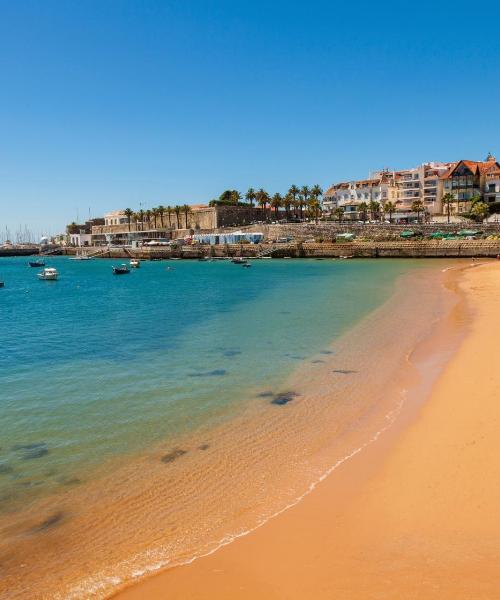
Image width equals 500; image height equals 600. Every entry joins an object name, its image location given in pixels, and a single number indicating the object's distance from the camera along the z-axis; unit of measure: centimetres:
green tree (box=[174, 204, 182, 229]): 13838
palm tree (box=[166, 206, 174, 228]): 14412
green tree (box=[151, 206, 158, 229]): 14842
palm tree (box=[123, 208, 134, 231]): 15248
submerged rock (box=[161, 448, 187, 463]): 1109
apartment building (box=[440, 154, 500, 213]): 10756
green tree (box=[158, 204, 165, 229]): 14712
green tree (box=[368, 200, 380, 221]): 11893
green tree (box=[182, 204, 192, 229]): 13846
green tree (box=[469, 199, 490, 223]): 10131
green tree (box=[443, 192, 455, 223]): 10594
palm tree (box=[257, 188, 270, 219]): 13512
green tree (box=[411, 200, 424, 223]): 11350
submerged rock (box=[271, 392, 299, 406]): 1475
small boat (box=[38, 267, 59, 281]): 7144
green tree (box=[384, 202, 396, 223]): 11569
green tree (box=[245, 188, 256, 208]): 13625
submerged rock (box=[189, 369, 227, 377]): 1784
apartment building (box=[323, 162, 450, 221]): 11712
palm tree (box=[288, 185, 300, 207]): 13662
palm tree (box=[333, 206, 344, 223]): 12569
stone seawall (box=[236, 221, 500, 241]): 9787
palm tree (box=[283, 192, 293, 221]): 13438
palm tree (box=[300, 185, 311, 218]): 13718
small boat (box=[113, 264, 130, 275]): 7857
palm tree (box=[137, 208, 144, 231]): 15225
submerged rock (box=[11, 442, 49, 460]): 1148
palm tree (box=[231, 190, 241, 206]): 14225
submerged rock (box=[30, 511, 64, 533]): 856
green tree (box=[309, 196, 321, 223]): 12850
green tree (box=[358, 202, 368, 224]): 12181
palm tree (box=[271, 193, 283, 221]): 13338
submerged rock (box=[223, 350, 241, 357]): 2120
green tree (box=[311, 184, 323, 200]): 13675
